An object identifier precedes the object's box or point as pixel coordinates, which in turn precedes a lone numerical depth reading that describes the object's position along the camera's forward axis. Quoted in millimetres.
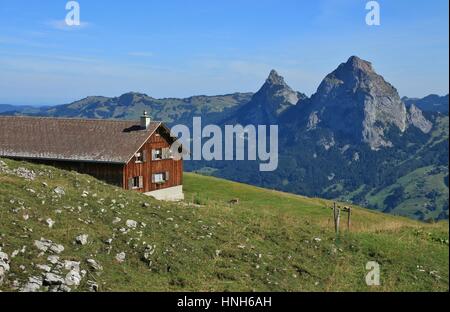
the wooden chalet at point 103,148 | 51281
